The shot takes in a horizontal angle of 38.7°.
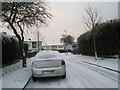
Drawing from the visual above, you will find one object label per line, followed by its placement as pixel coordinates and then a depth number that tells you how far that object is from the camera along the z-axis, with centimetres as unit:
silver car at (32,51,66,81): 891
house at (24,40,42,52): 7606
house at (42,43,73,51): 10548
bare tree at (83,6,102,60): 2266
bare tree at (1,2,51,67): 1386
